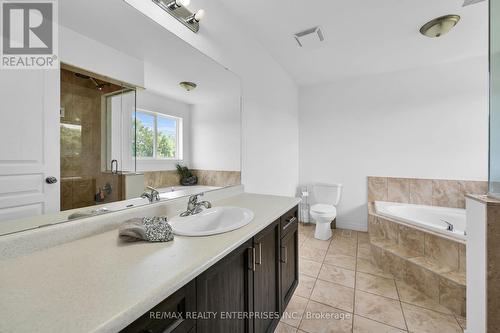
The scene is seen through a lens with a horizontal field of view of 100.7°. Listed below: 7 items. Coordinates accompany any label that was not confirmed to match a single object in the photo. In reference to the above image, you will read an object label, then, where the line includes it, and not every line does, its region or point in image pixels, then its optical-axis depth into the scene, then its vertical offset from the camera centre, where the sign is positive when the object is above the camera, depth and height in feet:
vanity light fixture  4.10 +3.22
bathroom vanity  1.52 -1.07
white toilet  9.62 -2.04
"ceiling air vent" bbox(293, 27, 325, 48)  7.07 +4.59
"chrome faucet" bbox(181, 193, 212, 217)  4.13 -0.87
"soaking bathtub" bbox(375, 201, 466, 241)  7.80 -1.97
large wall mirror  2.43 +0.64
